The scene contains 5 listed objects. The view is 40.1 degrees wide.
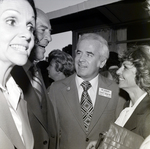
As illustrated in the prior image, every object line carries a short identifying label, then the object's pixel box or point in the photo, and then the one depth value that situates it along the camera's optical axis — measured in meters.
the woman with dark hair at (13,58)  0.83
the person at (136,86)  1.08
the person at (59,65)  1.23
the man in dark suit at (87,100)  1.15
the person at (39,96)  1.10
